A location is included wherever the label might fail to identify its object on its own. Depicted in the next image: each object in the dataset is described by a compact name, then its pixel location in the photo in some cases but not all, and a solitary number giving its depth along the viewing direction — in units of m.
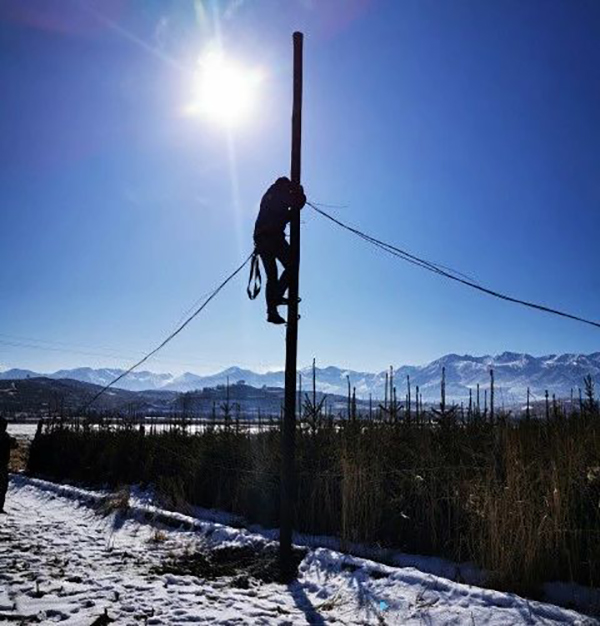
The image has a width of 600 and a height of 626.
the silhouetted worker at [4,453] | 9.20
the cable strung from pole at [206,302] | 6.34
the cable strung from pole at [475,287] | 5.13
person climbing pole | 5.68
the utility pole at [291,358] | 5.35
